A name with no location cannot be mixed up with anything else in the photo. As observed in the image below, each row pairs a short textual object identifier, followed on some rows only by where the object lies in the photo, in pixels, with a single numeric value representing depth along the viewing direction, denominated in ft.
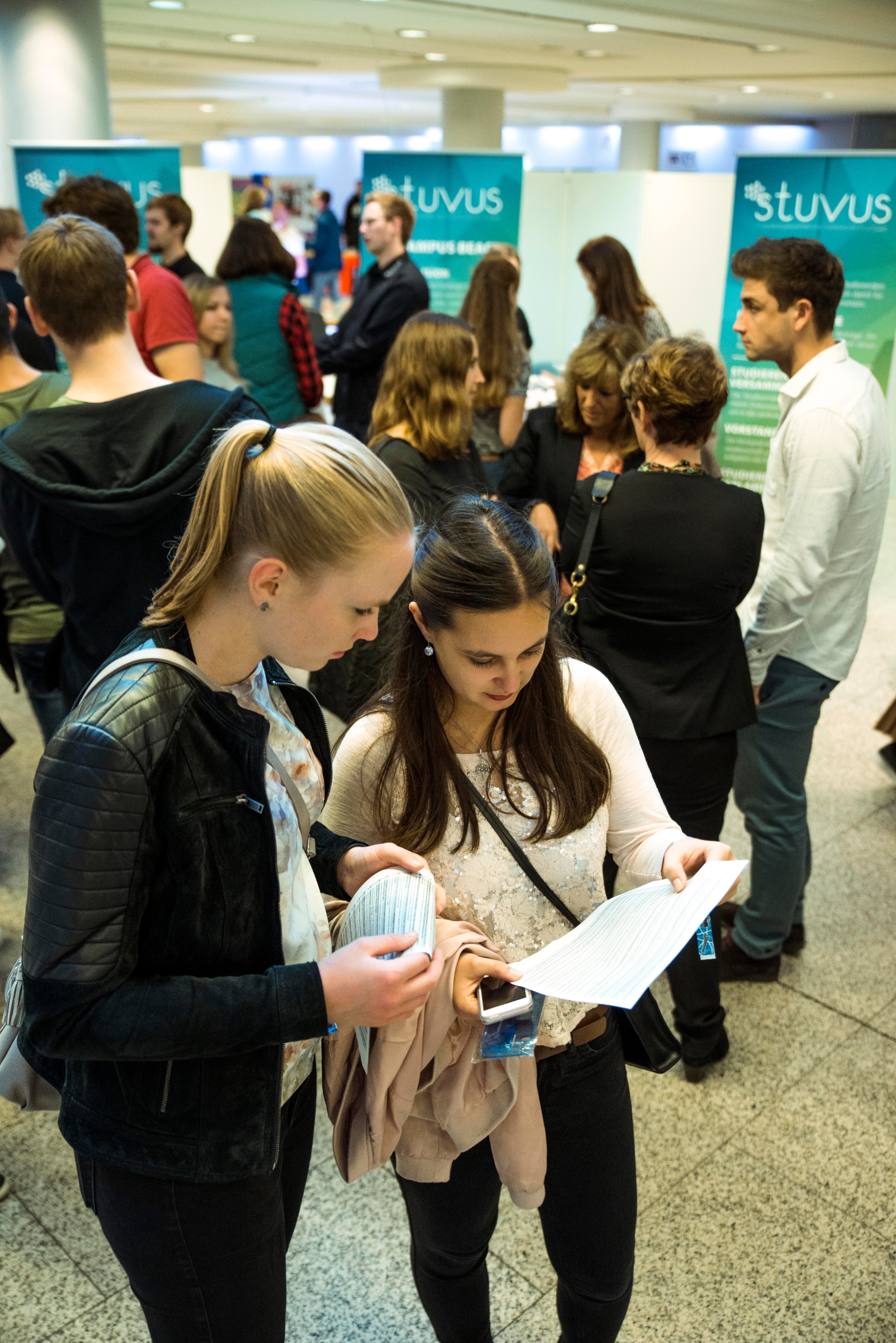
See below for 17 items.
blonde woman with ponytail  3.34
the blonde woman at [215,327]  13.82
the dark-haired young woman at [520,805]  4.74
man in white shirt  8.38
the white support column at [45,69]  19.48
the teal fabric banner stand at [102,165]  17.24
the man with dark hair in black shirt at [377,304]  16.03
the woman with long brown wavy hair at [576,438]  9.39
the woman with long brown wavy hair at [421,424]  9.16
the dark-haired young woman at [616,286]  13.53
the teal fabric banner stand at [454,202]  22.20
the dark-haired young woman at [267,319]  14.87
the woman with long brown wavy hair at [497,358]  14.17
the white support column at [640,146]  55.67
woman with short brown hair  7.34
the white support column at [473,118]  37.52
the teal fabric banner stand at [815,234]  17.25
